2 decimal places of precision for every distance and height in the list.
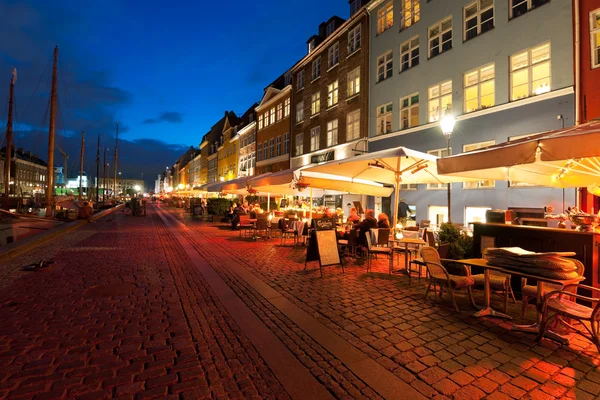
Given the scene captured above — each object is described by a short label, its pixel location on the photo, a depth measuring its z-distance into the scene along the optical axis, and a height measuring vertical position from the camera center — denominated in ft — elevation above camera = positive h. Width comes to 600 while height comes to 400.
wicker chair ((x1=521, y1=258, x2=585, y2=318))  13.84 -3.98
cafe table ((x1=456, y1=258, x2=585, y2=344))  12.28 -3.92
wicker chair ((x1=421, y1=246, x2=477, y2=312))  16.49 -3.97
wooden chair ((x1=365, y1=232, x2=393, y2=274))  25.96 -3.82
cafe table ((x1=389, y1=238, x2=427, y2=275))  23.88 -2.90
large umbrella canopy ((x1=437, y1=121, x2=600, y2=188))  12.76 +2.42
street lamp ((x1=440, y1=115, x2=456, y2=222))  31.81 +8.33
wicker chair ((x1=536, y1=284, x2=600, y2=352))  11.21 -4.04
